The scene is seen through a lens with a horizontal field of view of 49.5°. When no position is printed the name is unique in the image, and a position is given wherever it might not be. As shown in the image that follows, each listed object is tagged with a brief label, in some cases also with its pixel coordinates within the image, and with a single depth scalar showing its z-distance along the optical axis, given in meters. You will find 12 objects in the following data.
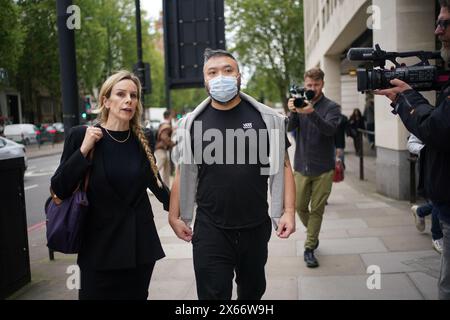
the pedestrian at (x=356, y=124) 17.90
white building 8.07
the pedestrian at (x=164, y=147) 10.62
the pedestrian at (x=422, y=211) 2.91
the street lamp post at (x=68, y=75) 5.41
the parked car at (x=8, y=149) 5.51
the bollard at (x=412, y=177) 7.91
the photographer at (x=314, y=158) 5.24
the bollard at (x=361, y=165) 11.91
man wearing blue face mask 3.01
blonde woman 2.91
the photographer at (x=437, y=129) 2.49
